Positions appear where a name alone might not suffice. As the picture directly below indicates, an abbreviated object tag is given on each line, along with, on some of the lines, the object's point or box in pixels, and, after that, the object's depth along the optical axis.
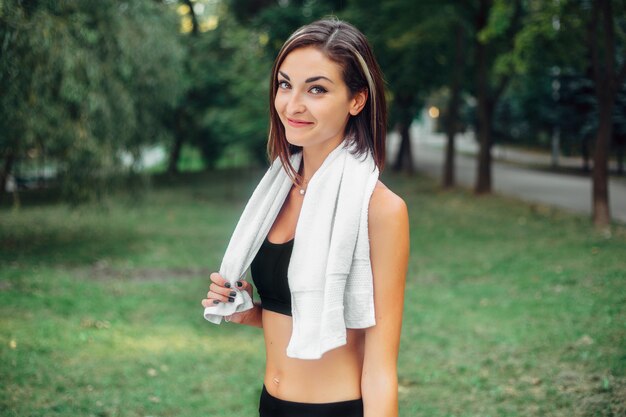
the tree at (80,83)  10.02
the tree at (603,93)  12.46
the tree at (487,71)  18.28
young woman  1.89
